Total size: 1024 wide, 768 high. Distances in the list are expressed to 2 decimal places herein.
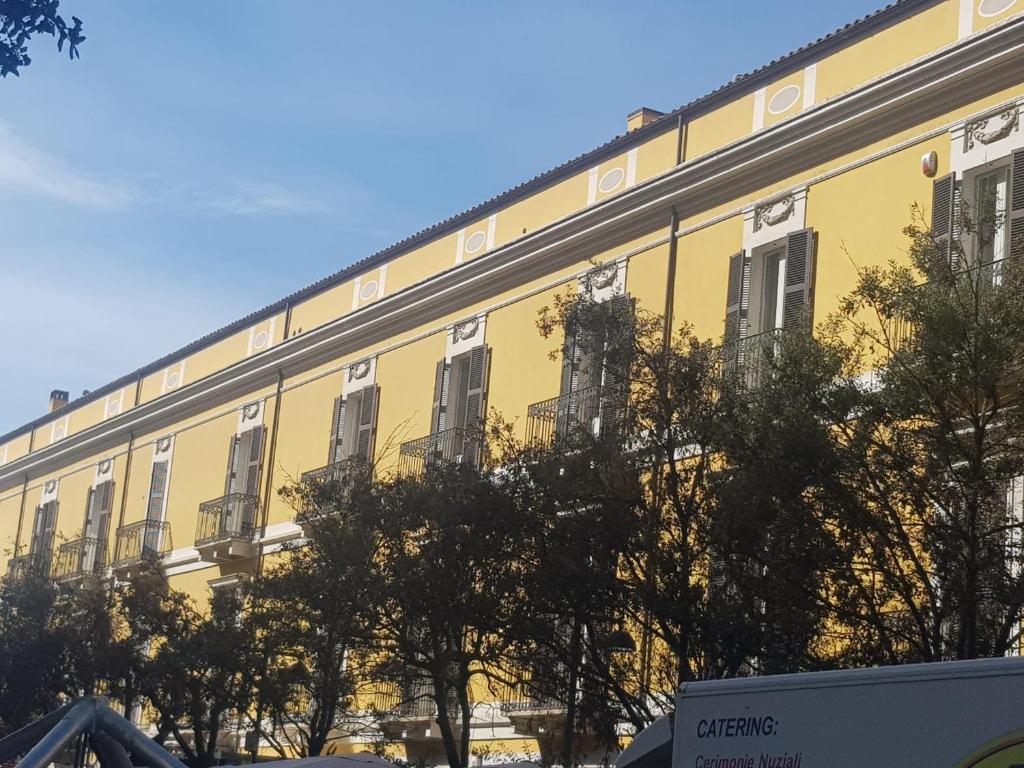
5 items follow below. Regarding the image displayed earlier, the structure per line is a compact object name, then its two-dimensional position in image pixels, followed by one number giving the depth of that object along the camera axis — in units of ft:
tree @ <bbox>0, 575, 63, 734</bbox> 99.81
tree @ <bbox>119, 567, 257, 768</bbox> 75.15
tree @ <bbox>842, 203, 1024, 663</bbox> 44.09
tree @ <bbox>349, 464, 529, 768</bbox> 57.26
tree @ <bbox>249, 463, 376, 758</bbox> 62.39
